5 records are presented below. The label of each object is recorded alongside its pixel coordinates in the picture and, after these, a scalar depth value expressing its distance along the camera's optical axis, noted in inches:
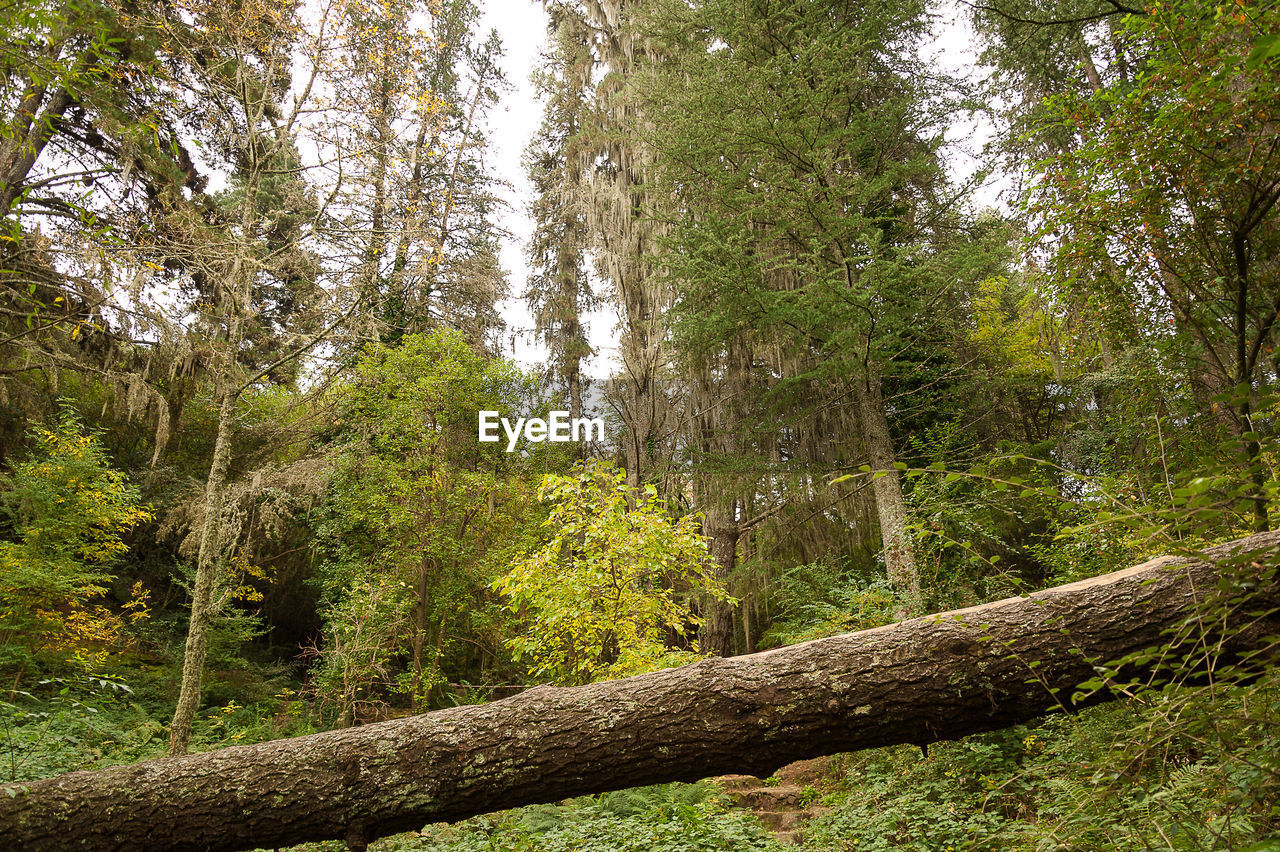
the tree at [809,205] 281.9
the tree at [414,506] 388.5
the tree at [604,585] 226.4
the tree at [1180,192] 145.9
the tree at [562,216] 513.7
